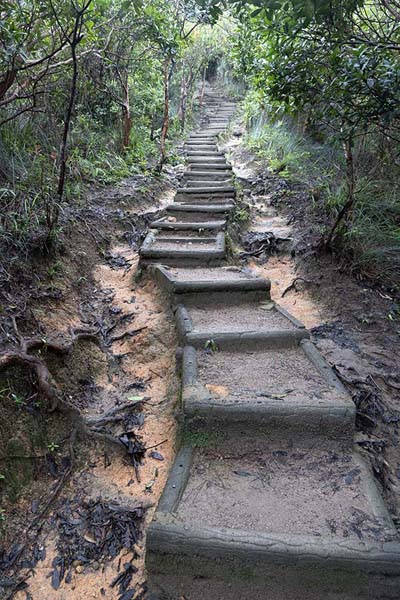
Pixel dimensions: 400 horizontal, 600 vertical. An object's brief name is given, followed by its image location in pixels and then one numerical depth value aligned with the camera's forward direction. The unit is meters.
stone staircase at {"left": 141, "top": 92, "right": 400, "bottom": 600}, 1.71
